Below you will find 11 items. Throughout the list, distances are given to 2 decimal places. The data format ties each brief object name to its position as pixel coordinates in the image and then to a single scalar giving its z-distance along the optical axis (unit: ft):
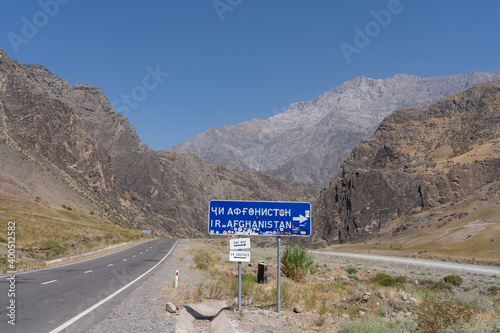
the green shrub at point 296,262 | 70.79
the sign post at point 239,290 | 32.38
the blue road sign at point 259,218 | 34.35
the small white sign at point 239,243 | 33.30
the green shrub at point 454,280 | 77.87
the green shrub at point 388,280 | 77.52
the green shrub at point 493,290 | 62.45
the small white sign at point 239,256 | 32.94
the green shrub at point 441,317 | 24.67
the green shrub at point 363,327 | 23.73
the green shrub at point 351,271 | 101.32
